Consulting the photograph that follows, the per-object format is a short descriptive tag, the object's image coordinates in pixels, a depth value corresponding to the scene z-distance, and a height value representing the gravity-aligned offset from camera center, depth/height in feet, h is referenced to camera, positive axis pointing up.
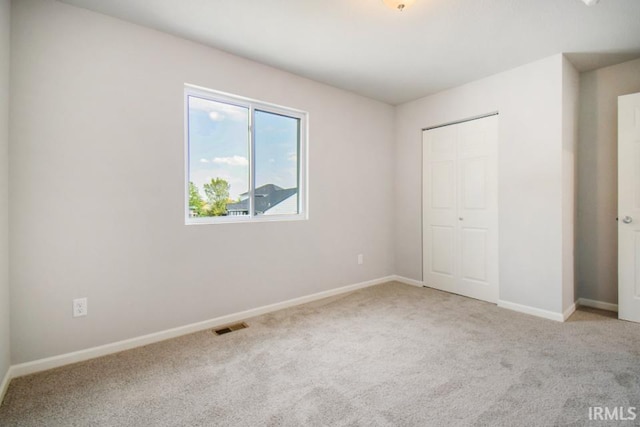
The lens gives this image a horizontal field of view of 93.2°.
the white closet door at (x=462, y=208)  10.93 +0.21
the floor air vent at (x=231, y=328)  8.43 -3.28
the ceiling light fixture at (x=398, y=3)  6.43 +4.52
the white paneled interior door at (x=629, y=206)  8.82 +0.23
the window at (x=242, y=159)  8.88 +1.78
